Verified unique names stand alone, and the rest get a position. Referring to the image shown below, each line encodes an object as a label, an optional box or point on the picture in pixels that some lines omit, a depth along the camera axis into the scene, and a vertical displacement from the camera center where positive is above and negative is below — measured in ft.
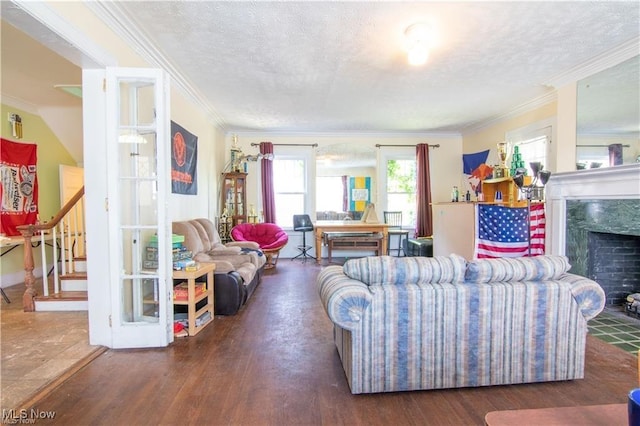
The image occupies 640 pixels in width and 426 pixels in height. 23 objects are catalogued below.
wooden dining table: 19.67 -1.23
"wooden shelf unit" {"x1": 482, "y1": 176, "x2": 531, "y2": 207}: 15.46 +0.83
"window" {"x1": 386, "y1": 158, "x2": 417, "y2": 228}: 23.04 +1.37
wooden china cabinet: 19.48 +0.73
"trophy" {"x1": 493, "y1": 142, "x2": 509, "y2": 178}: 16.03 +2.08
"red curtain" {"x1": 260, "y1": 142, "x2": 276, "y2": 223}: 21.45 +1.48
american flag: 12.92 -0.99
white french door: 8.07 +0.10
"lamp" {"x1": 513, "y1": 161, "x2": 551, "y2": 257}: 10.54 +0.94
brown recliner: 10.98 -2.06
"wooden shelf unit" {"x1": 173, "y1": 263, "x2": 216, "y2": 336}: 9.26 -2.62
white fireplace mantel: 9.67 +0.54
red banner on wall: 13.43 +1.10
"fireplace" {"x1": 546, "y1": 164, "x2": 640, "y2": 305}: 10.23 -0.78
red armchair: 18.12 -1.52
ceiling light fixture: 8.72 +4.63
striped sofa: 6.23 -2.19
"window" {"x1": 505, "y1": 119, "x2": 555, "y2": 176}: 14.88 +3.17
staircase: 11.21 -2.39
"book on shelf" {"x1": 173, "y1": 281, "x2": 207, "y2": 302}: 9.45 -2.41
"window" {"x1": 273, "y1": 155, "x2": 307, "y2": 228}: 22.54 +1.41
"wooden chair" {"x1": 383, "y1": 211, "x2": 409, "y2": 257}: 22.44 -1.07
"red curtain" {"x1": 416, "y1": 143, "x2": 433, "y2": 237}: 21.84 +0.82
